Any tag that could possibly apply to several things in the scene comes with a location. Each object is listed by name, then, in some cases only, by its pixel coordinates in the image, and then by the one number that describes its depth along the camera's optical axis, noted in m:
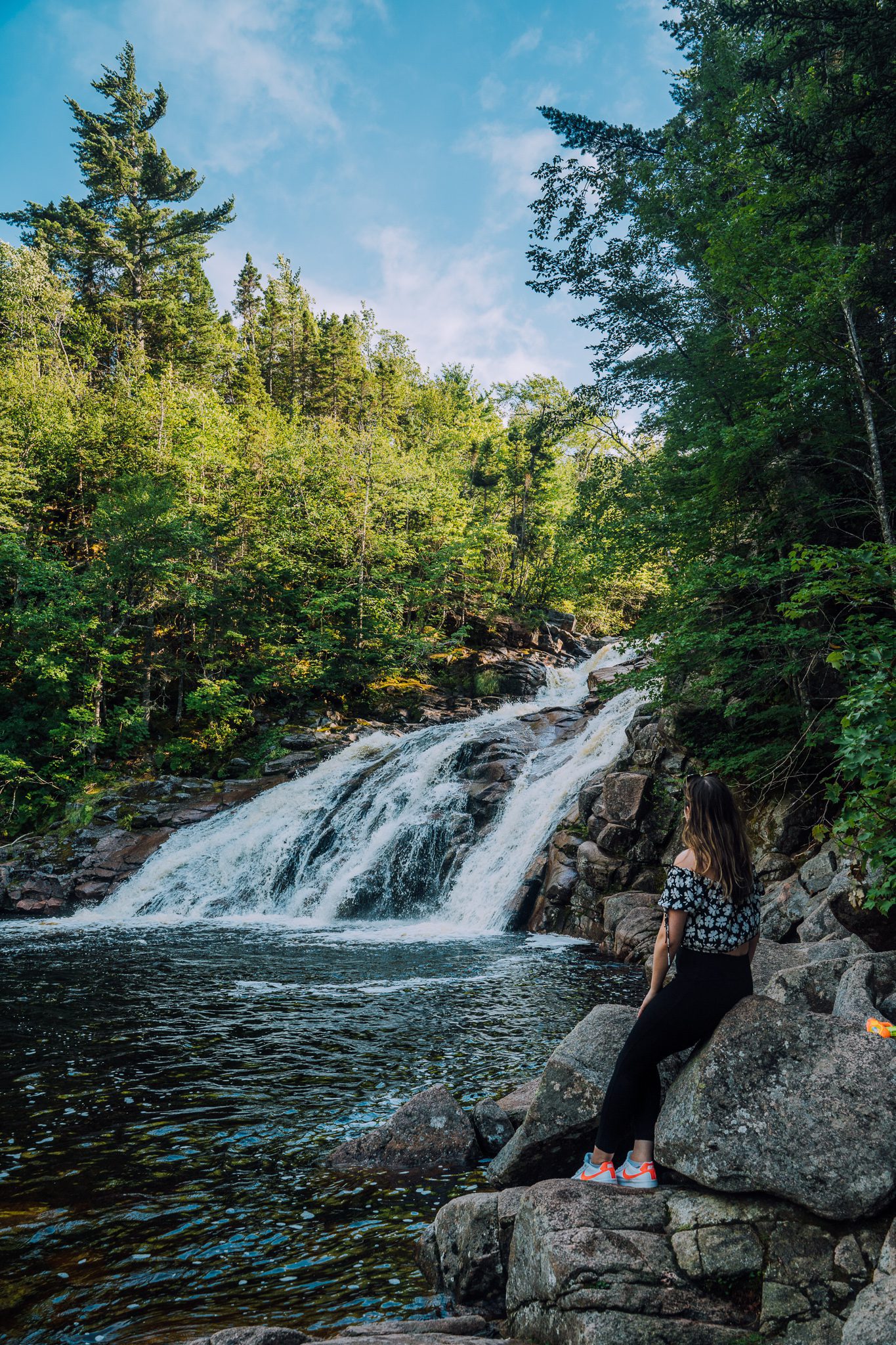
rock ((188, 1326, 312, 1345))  3.35
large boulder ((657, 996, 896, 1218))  3.40
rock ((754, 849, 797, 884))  11.62
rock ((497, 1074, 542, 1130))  5.92
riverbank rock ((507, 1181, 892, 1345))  3.19
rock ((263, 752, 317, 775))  25.16
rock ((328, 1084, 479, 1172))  5.75
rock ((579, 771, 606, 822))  15.73
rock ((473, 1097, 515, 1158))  5.86
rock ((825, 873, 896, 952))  8.44
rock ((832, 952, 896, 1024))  4.90
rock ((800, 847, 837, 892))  10.25
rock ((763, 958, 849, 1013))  5.52
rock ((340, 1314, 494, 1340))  3.62
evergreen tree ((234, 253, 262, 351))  63.44
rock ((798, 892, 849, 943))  8.89
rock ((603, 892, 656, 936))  13.20
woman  4.02
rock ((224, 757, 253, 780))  26.16
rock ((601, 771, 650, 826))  14.74
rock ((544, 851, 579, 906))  15.04
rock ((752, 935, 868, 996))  6.59
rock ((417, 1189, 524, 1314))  4.05
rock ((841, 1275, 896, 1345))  2.60
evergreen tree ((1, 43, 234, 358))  41.81
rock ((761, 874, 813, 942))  10.17
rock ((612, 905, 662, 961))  12.24
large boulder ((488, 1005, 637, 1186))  4.75
